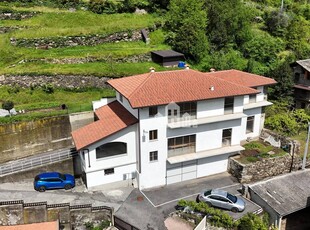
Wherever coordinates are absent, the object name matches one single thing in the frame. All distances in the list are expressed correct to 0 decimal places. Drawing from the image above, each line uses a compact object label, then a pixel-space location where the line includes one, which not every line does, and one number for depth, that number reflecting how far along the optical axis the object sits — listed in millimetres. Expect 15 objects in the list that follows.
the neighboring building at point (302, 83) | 43625
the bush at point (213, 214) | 24125
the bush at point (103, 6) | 53938
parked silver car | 25656
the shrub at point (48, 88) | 36300
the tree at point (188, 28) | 46156
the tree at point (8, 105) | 30328
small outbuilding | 42781
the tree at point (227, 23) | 51625
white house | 27031
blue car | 27123
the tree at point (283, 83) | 42219
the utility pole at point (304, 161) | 30828
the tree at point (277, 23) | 62531
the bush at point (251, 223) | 23391
